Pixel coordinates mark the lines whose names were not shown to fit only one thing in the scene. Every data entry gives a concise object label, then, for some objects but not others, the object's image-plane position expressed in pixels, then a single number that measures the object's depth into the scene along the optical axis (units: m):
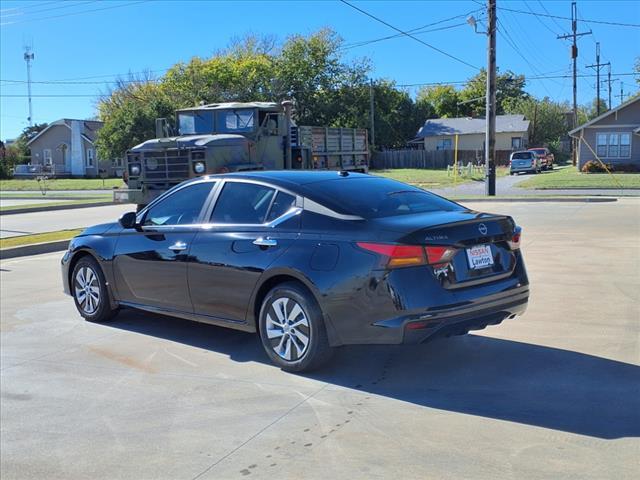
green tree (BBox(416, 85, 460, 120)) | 85.88
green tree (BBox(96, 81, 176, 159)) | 54.84
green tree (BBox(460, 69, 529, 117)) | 85.94
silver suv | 51.22
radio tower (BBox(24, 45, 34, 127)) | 64.67
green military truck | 14.78
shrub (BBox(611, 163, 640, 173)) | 43.30
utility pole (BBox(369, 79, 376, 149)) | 66.50
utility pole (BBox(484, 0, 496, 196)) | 26.61
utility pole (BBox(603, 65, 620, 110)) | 85.79
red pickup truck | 54.91
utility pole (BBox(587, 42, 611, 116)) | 73.88
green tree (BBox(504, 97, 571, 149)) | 81.06
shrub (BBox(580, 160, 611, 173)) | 43.06
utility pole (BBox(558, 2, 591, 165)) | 58.00
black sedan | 4.71
